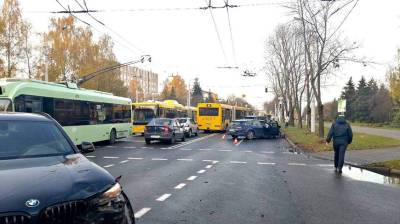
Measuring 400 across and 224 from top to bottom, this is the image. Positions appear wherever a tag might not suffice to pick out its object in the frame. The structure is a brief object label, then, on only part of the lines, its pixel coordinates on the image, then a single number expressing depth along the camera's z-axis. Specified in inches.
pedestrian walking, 524.1
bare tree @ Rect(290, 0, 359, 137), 1015.6
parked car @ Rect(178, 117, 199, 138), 1298.0
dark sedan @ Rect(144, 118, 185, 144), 1011.9
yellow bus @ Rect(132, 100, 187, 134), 1357.0
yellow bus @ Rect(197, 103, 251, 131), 1697.8
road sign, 827.8
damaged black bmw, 134.6
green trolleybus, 655.9
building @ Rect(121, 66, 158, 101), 4204.2
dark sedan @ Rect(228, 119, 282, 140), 1274.6
